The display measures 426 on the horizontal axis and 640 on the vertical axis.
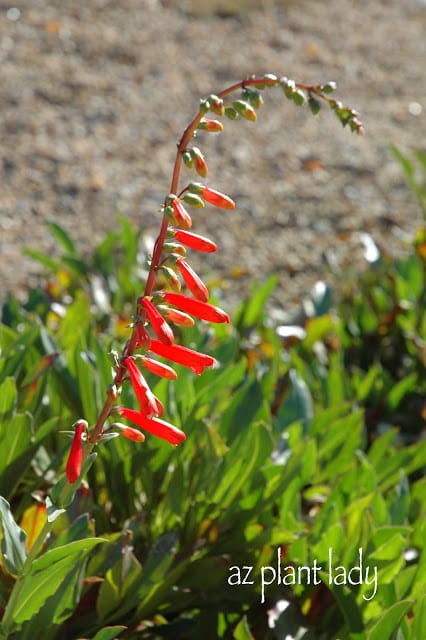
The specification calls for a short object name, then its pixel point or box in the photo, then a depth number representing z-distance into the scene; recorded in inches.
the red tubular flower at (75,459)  36.4
